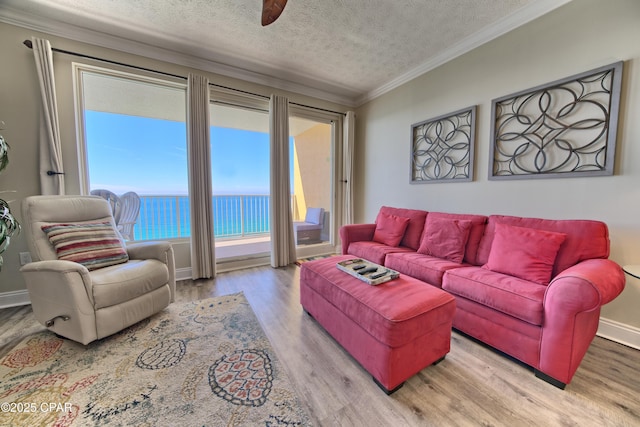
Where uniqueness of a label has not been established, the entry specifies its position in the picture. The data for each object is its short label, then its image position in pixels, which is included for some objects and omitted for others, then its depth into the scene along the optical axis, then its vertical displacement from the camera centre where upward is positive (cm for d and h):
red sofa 129 -57
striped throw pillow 184 -37
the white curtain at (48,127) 222 +68
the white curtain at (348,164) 405 +57
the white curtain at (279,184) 336 +19
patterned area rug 115 -104
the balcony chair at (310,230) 458 -62
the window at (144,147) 328 +82
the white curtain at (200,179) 285 +23
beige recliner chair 159 -57
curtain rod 220 +143
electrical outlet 231 -57
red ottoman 127 -72
